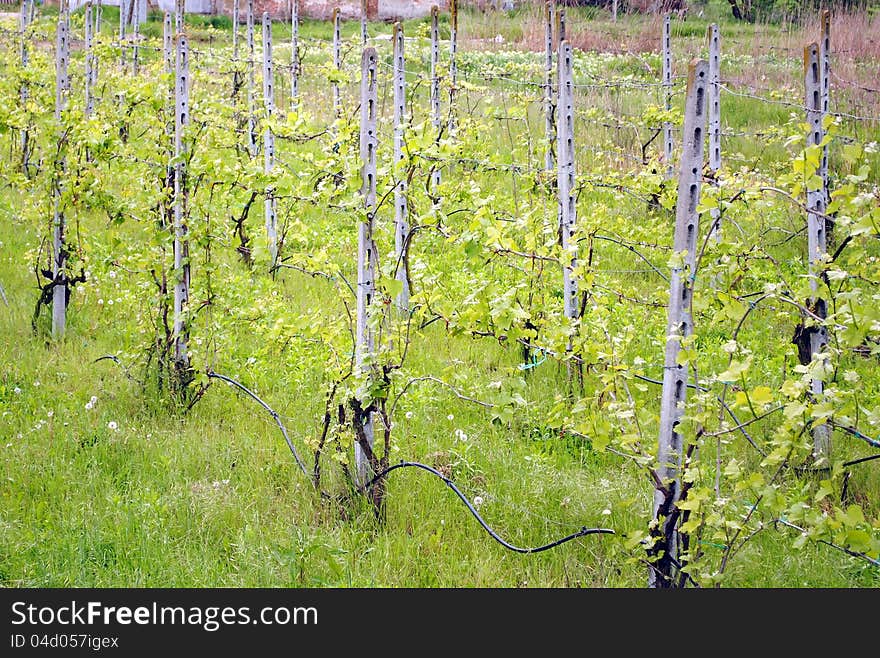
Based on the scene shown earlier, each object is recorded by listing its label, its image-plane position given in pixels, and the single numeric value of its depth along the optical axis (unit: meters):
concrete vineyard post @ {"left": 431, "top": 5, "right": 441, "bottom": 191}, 19.37
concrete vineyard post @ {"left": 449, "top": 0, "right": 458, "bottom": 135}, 21.14
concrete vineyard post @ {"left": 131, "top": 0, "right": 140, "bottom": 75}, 28.52
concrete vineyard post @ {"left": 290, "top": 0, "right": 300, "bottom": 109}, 23.30
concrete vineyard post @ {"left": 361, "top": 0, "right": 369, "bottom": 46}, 20.72
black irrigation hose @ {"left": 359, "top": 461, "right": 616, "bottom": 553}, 7.68
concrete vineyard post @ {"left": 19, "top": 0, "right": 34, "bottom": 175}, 20.44
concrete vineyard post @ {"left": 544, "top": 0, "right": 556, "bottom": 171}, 15.66
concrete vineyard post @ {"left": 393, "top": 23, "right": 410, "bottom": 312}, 14.02
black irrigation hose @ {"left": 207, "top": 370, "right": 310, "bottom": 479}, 9.77
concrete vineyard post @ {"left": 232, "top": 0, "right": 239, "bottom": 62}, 27.91
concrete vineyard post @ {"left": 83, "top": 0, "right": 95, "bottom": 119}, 22.64
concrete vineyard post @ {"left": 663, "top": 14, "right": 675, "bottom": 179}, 20.31
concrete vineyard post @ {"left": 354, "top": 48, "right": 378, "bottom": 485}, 8.70
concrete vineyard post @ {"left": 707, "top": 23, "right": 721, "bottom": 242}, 16.81
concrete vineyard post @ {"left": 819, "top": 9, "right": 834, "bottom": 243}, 11.32
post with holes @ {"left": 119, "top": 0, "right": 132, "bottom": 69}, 29.35
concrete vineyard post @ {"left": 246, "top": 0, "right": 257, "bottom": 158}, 19.90
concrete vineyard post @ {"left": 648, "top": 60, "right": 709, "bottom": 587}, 6.85
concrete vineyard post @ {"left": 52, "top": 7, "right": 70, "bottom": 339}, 13.68
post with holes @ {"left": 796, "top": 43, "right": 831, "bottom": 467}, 10.05
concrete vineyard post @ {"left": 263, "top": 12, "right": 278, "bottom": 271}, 17.92
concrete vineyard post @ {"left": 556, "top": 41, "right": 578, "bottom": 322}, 12.01
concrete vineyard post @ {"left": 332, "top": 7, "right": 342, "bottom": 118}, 22.67
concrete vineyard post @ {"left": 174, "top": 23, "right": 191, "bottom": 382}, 10.91
